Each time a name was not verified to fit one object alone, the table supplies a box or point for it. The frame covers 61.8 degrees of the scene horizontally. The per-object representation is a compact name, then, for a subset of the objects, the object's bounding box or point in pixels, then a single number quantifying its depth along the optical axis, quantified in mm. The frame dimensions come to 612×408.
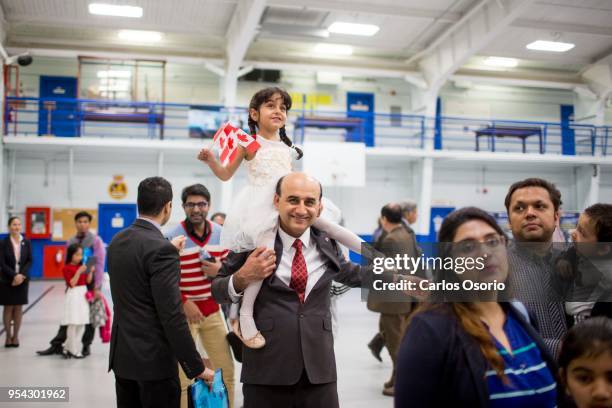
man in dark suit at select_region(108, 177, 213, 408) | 3066
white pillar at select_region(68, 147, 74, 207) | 15867
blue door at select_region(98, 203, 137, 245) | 16625
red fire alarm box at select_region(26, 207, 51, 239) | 16062
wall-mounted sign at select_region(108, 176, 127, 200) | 16833
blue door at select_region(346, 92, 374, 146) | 18688
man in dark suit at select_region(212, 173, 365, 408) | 2457
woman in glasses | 1584
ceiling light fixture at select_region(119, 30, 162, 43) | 16047
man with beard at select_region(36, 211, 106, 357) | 7395
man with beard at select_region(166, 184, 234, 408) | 4125
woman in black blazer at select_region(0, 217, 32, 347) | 7711
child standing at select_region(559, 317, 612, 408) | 1843
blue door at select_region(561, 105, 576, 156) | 17366
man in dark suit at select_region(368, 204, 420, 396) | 5473
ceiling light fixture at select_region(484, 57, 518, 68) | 17956
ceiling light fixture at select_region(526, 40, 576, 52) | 15836
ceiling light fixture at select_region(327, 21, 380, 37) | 14984
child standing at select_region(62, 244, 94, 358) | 7164
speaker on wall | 17906
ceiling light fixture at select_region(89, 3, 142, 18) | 13758
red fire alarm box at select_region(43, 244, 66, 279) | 16031
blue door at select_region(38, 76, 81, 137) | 16531
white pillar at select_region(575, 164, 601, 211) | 14665
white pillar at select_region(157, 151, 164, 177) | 16328
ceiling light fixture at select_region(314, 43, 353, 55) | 17250
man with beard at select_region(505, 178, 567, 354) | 2521
